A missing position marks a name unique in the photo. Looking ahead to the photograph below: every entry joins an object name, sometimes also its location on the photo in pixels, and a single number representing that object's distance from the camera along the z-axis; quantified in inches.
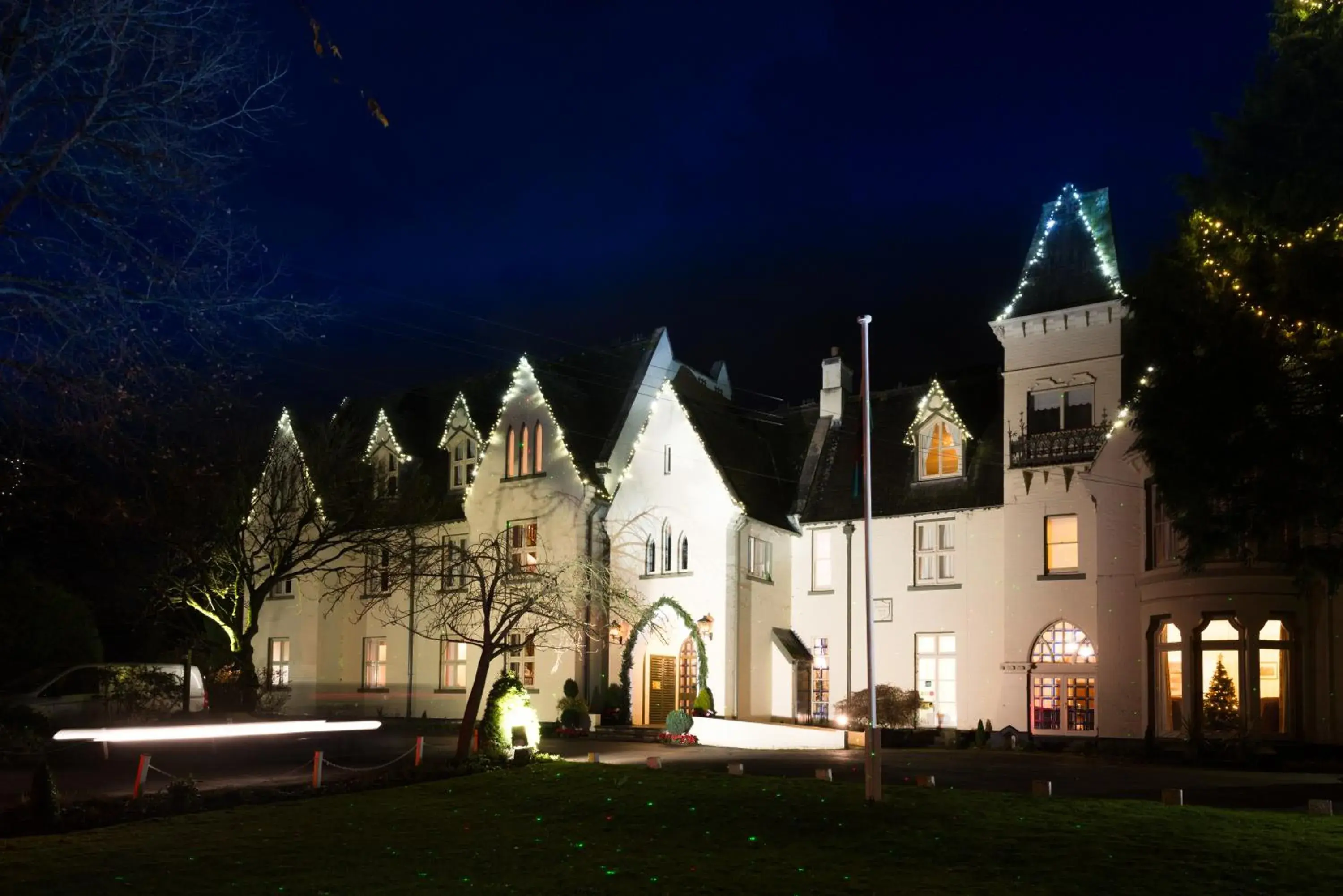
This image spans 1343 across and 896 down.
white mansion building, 1270.9
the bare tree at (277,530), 1546.5
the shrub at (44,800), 709.3
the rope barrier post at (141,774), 797.9
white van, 1248.2
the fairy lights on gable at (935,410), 1482.5
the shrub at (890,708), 1390.3
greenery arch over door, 1489.9
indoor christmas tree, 1190.3
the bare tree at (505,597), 1080.8
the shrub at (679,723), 1357.0
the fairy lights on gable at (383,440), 1859.0
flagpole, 763.4
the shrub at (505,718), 1033.5
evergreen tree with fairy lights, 861.2
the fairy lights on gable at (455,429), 1763.0
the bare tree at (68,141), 497.7
